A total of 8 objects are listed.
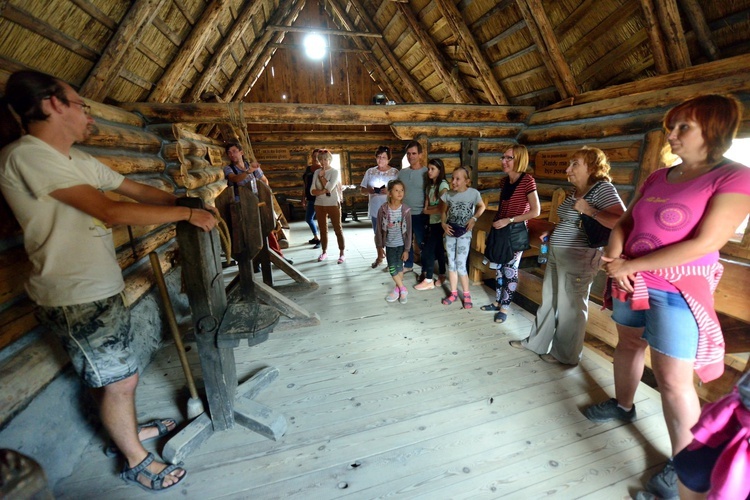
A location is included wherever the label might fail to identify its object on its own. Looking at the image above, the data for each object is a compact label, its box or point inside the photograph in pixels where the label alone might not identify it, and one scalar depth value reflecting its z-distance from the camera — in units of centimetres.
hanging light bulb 1055
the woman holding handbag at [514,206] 321
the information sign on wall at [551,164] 579
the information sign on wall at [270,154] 1190
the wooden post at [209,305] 190
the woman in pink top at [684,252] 142
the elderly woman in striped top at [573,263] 226
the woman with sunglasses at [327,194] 553
